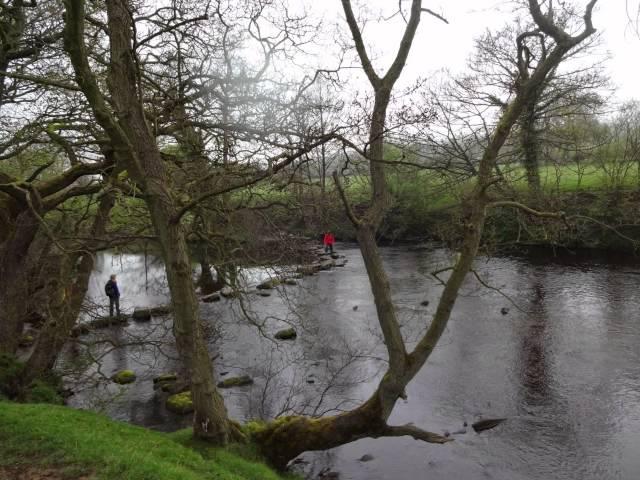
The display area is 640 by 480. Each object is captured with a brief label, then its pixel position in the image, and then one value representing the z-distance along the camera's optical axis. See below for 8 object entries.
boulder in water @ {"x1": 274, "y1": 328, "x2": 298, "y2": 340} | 16.92
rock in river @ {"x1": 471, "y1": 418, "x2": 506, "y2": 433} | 10.80
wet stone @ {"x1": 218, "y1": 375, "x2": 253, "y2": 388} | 13.42
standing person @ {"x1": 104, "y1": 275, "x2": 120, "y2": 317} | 18.52
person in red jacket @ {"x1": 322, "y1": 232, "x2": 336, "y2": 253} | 32.25
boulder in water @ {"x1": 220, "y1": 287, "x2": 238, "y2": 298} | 22.28
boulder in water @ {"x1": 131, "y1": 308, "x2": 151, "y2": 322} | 19.88
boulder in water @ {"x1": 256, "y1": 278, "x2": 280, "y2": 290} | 23.23
